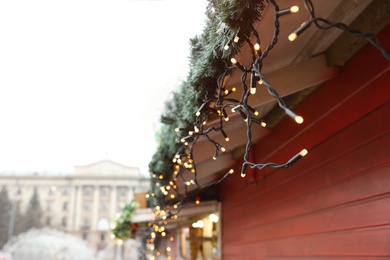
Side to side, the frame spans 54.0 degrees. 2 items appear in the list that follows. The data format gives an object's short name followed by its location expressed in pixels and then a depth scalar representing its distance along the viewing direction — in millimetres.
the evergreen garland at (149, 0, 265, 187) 1260
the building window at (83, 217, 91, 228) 47625
